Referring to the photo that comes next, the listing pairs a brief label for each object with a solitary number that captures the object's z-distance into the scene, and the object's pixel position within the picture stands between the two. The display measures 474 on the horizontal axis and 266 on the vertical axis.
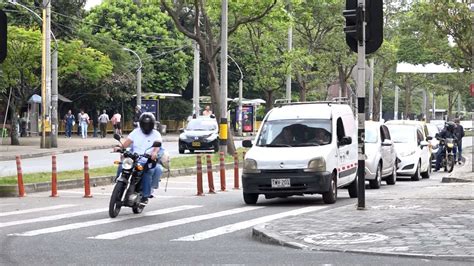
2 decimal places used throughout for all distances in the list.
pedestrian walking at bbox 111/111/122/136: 56.66
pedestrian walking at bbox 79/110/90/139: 60.41
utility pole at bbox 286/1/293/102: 47.56
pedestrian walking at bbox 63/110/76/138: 60.62
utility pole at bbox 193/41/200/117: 54.16
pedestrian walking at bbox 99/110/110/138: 61.81
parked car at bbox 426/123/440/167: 33.41
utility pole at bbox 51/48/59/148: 42.50
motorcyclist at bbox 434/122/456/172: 32.38
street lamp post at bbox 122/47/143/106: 60.41
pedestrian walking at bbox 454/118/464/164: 32.77
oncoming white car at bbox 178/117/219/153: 41.50
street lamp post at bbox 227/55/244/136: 67.88
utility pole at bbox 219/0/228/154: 34.59
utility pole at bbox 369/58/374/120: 61.28
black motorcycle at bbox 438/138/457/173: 32.03
